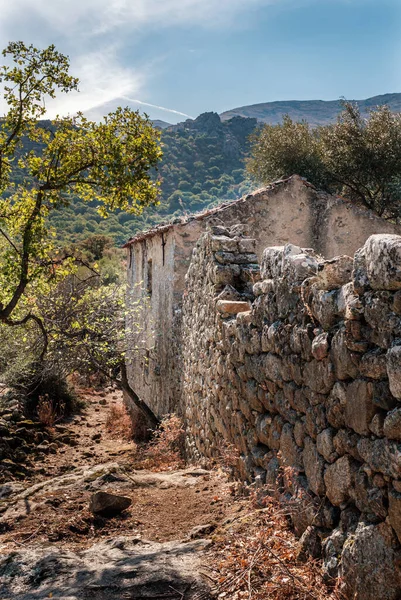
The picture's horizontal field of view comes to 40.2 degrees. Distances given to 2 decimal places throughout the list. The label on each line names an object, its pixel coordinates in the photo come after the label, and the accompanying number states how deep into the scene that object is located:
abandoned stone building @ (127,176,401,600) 2.77
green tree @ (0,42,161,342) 7.96
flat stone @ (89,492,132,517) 5.18
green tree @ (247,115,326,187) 18.34
